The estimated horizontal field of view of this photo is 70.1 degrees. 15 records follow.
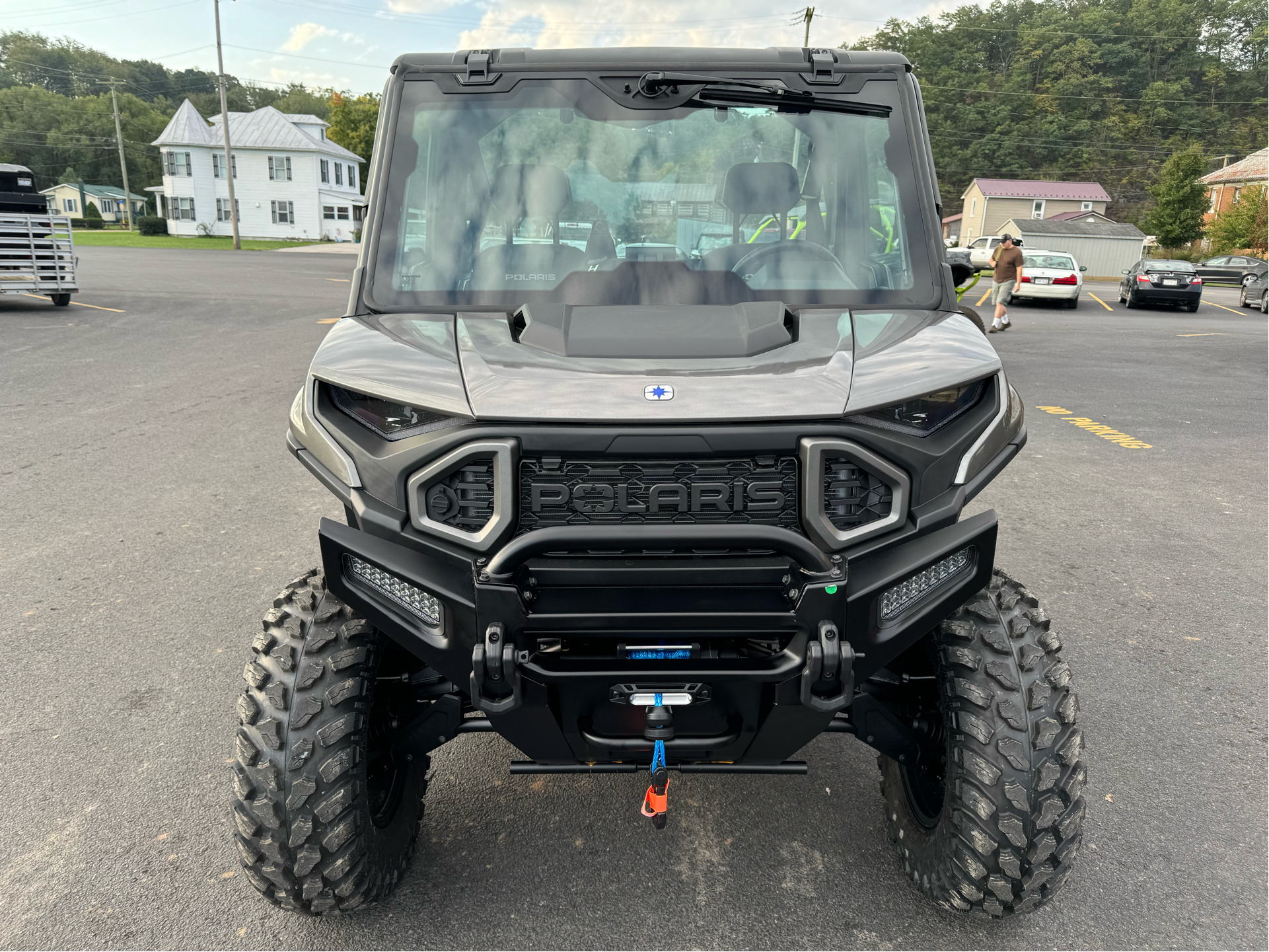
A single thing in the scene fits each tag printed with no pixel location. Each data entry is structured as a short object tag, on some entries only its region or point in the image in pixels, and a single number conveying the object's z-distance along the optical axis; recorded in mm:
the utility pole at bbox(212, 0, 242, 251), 45000
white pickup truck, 44141
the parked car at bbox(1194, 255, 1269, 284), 42500
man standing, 17375
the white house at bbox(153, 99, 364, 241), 66500
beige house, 79375
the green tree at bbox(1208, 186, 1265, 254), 51781
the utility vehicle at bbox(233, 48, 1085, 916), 2049
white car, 24484
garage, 60781
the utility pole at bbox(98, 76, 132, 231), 79756
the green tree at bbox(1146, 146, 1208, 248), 57344
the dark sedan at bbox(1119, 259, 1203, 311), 25766
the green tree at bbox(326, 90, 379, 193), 84562
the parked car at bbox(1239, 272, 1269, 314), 26562
